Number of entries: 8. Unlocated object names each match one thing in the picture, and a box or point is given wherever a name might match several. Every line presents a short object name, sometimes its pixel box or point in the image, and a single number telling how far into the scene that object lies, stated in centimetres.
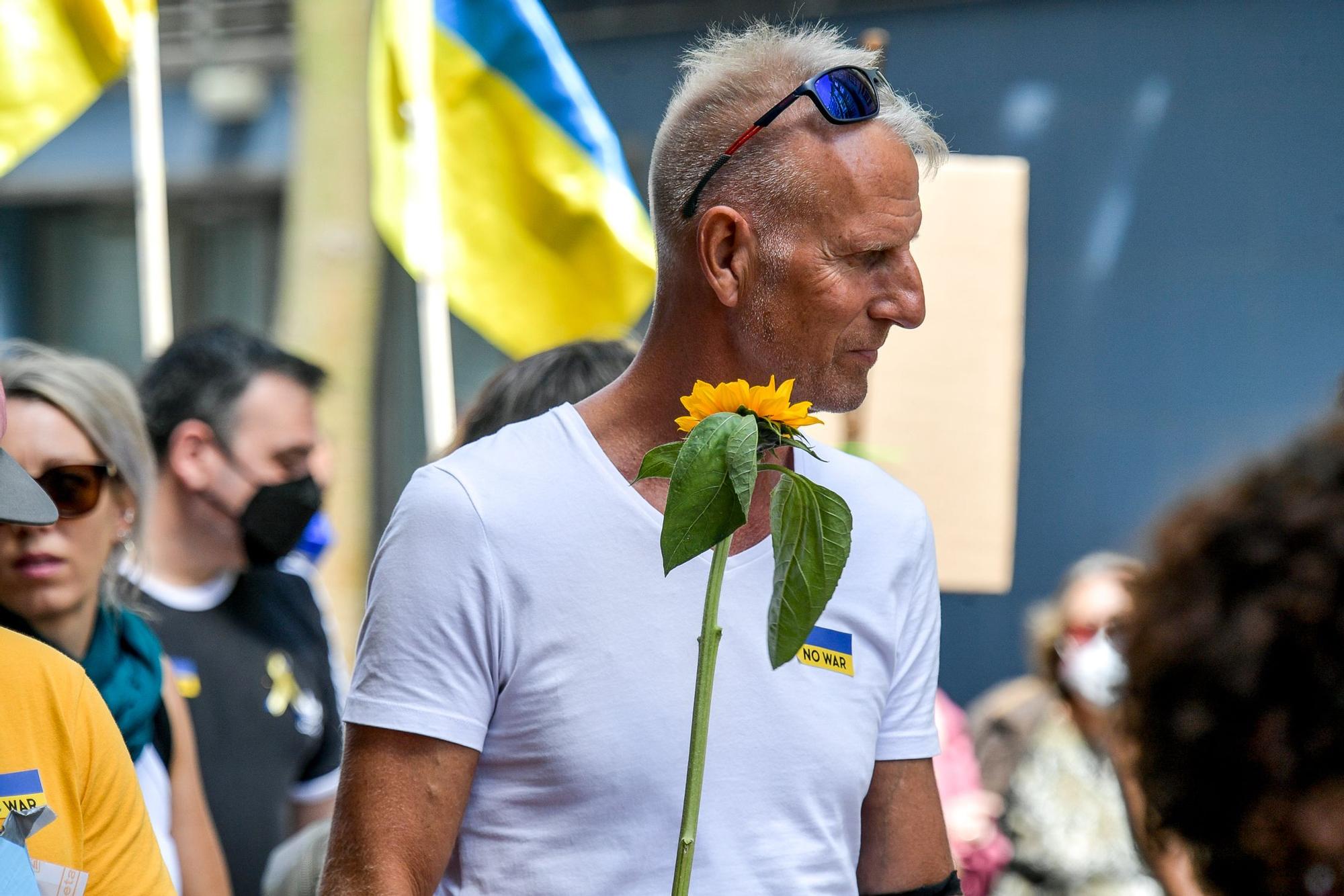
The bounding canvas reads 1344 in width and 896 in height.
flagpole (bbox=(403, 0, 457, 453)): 966
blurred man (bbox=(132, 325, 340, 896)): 671
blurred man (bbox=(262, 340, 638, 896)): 510
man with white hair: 332
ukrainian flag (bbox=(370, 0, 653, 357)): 977
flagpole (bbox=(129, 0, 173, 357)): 1007
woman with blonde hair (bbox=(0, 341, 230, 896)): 516
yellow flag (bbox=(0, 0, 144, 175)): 906
